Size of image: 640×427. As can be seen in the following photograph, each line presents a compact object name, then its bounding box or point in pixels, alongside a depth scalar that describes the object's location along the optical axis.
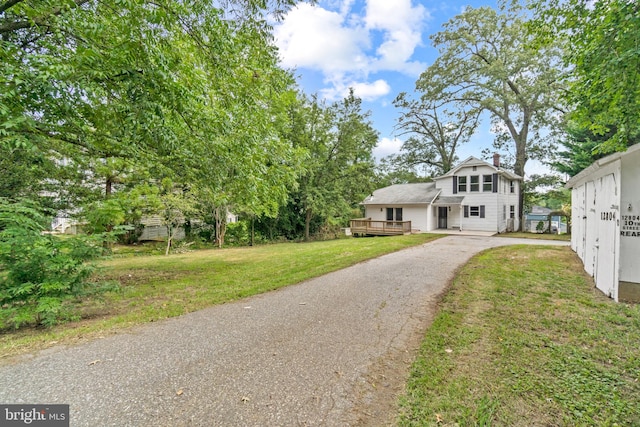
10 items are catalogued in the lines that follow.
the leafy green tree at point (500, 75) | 19.84
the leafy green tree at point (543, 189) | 22.23
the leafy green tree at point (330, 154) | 19.64
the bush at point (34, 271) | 3.72
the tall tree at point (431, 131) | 26.90
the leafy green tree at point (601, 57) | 4.27
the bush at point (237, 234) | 18.39
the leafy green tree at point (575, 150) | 16.56
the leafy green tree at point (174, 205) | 12.98
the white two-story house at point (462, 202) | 19.92
